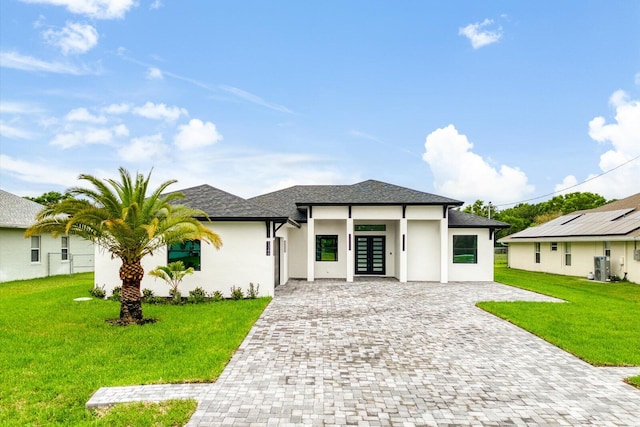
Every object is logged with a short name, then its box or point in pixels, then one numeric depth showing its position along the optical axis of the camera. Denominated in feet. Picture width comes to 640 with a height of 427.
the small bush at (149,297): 39.94
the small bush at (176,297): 39.16
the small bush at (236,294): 41.22
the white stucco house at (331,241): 42.16
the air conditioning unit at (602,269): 62.03
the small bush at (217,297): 40.52
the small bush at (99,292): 42.11
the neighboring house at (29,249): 58.59
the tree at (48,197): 132.36
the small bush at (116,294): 41.13
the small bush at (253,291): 41.52
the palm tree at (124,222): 29.32
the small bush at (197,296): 39.63
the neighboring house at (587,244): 60.49
